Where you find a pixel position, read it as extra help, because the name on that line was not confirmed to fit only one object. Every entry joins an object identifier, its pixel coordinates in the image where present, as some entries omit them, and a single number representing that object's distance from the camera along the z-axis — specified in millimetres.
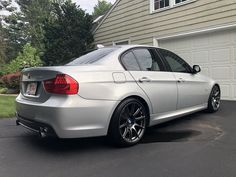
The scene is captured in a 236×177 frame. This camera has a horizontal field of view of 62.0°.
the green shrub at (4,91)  9329
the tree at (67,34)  9172
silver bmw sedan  2600
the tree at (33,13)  27723
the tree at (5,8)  28115
